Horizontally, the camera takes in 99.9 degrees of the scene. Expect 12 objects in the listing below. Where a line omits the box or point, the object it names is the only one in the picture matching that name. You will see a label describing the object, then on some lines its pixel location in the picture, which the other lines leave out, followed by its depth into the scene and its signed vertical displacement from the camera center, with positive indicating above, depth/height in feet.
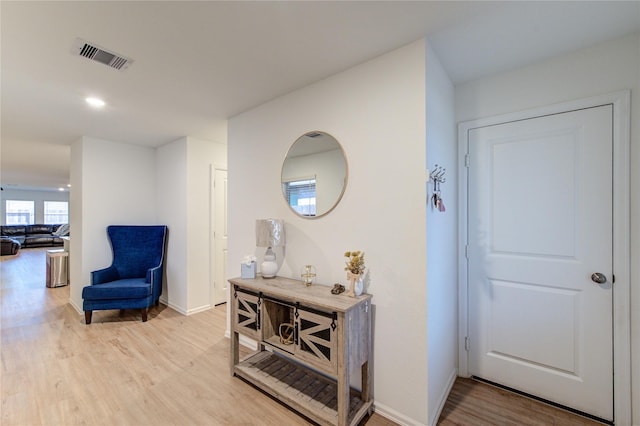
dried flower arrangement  5.77 -1.11
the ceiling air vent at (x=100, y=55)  5.55 +3.48
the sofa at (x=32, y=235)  33.47 -2.84
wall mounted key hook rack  5.68 +0.57
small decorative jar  6.73 -1.59
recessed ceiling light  8.18 +3.46
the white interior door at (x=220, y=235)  12.87 -1.07
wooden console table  5.27 -2.93
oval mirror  6.67 +1.01
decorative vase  5.75 -1.50
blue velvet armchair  10.68 -2.74
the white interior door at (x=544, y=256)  5.70 -1.04
